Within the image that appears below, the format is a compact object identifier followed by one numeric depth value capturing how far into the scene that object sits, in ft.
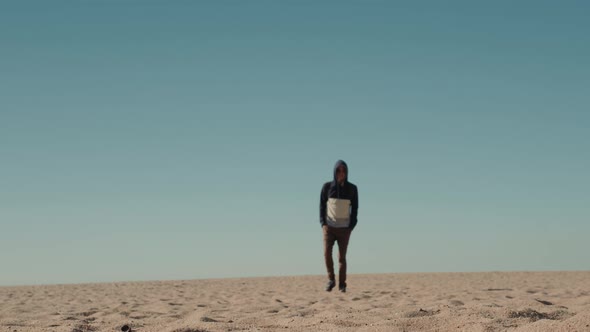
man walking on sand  31.40
